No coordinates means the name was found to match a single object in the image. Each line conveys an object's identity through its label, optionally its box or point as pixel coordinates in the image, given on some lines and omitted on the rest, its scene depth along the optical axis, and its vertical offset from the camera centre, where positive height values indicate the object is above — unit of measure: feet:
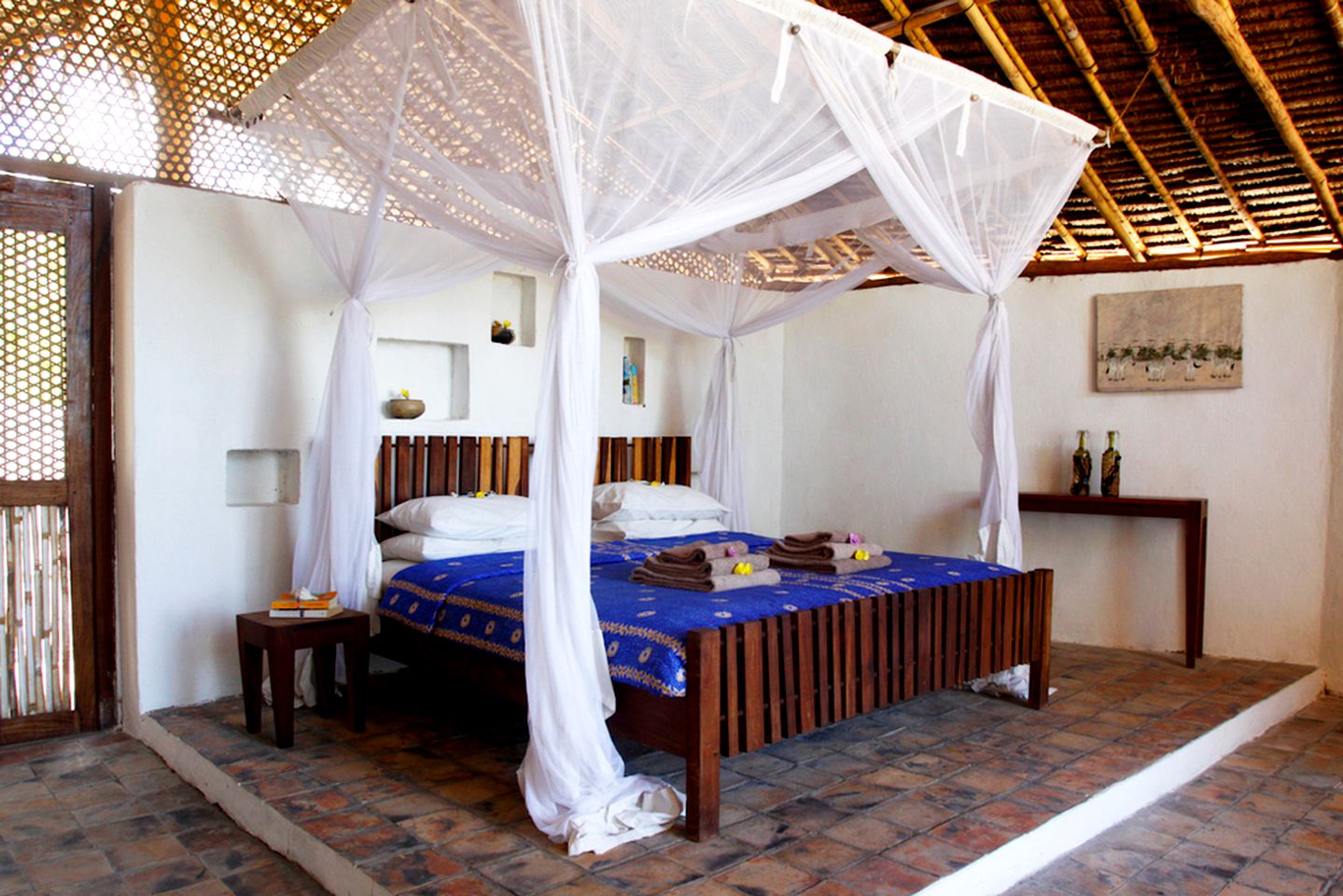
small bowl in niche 14.32 +0.23
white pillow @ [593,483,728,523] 15.46 -1.27
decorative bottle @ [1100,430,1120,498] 16.66 -0.78
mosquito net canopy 8.25 +2.77
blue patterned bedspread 8.92 -1.87
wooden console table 15.39 -1.74
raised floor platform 7.88 -3.64
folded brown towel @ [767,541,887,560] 12.18 -1.60
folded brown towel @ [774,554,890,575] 12.05 -1.77
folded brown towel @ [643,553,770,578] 10.72 -1.60
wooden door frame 12.18 -0.37
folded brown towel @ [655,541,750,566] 10.93 -1.46
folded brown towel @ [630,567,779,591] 10.60 -1.75
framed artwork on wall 16.07 +1.51
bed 8.63 -2.33
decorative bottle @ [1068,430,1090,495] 16.87 -0.76
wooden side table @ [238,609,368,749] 10.66 -2.60
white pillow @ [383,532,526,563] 12.82 -1.67
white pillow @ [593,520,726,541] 15.43 -1.69
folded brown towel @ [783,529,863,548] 12.53 -1.47
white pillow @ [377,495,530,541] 13.01 -1.29
